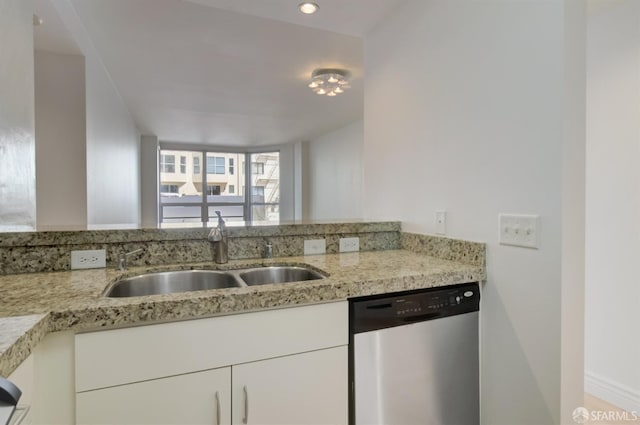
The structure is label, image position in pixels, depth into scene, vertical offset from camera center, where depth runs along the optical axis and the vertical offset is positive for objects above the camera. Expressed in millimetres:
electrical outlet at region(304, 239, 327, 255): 1735 -210
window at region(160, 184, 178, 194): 7431 +429
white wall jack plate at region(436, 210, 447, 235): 1601 -80
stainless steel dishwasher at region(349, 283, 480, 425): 1173 -577
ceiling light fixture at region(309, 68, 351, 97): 3137 +1215
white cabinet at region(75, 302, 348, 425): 880 -480
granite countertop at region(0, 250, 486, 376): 801 -263
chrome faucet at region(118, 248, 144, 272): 1360 -214
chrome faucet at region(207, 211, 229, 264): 1486 -163
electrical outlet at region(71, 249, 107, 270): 1354 -212
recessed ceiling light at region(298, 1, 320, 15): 1844 +1121
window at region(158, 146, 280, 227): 7484 +501
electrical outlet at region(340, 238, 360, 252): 1811 -209
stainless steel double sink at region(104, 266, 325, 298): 1308 -307
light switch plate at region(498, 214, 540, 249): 1197 -91
